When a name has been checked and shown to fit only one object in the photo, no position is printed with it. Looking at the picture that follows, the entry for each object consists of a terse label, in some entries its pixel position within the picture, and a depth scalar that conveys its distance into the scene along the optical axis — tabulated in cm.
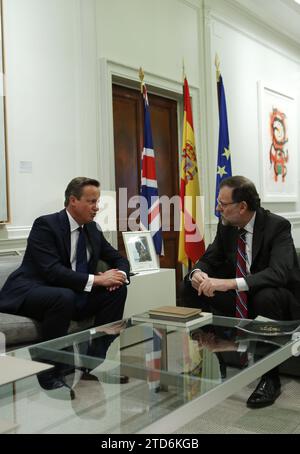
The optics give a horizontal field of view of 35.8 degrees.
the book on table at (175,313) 210
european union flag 466
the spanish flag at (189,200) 430
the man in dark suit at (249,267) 231
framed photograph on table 342
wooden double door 424
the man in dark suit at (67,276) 243
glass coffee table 133
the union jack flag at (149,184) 400
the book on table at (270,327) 191
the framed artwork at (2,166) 311
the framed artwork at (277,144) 584
